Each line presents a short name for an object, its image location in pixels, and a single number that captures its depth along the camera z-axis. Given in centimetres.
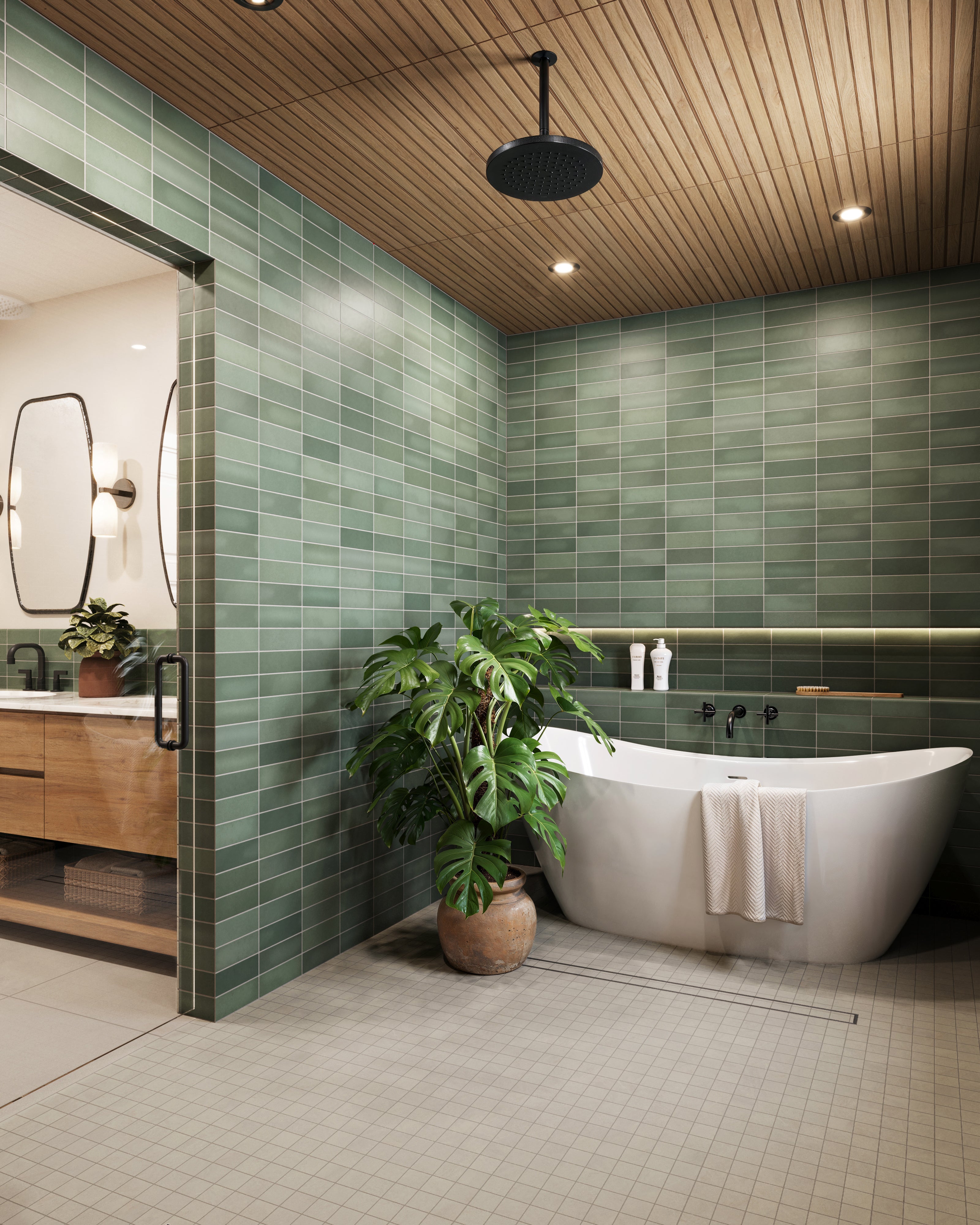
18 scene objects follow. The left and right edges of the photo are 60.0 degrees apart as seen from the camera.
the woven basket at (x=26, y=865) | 231
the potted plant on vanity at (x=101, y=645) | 244
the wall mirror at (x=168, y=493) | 267
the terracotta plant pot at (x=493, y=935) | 296
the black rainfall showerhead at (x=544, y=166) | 229
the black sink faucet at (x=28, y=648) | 223
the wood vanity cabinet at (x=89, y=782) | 231
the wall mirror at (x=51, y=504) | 224
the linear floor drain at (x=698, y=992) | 268
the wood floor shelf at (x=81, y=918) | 239
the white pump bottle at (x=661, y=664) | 414
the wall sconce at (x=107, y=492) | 253
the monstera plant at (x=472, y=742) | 284
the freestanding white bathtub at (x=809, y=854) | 290
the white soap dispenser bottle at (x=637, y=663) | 418
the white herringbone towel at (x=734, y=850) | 295
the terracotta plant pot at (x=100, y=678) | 248
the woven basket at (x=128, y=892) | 265
